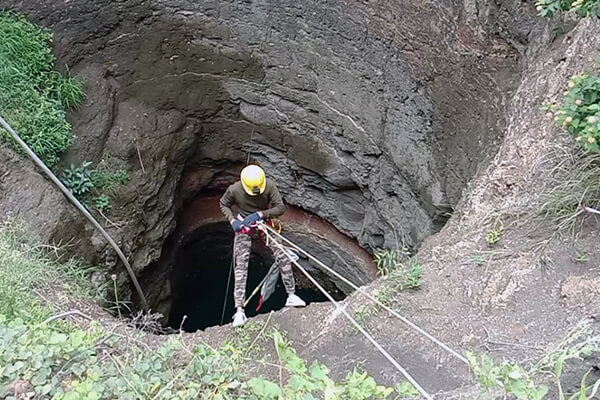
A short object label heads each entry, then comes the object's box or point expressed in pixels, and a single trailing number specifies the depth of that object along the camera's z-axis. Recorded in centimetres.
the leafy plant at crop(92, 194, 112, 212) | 607
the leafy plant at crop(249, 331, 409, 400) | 170
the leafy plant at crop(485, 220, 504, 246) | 362
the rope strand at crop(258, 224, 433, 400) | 458
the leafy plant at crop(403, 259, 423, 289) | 363
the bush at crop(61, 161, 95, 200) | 584
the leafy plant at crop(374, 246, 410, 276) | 457
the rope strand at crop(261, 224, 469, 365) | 466
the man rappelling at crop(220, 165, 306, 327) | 486
